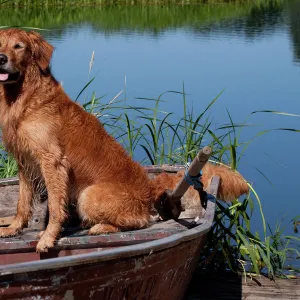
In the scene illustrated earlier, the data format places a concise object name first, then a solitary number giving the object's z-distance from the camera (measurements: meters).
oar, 4.69
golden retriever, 4.81
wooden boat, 4.02
